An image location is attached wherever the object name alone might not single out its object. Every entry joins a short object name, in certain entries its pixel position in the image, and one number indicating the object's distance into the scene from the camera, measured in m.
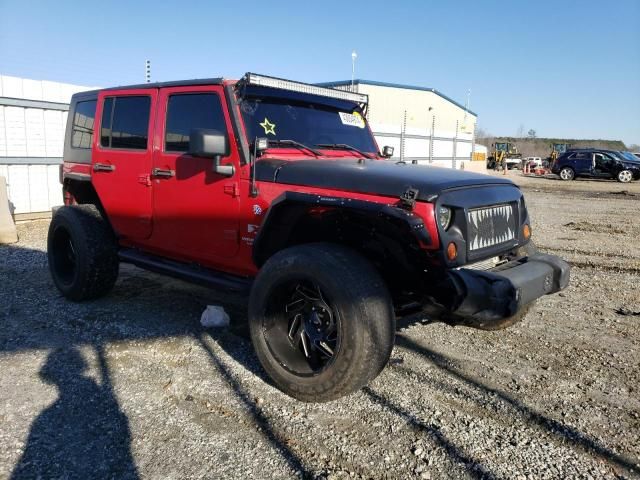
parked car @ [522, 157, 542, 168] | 37.80
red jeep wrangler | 3.05
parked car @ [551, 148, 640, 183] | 25.58
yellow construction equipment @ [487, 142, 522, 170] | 41.59
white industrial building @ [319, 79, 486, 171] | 21.75
